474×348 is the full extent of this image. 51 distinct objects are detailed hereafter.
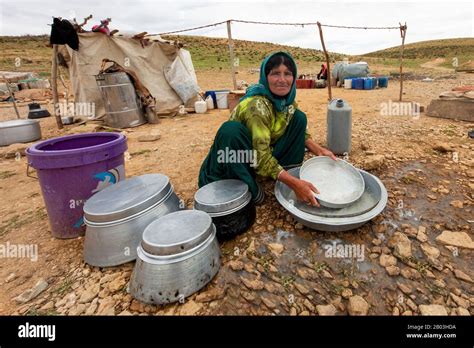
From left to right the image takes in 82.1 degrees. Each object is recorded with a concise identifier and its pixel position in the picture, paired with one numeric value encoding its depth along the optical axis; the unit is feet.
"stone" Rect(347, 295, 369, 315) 4.60
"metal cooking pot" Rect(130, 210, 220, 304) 4.51
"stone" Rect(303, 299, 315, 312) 4.75
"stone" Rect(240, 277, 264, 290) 5.03
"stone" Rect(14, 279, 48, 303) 5.29
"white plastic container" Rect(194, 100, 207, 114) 23.00
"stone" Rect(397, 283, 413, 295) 4.88
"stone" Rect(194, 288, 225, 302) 4.80
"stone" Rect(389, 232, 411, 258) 5.60
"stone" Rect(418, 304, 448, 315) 4.54
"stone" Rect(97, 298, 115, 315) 4.82
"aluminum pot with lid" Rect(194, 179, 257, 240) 5.85
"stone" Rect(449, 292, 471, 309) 4.61
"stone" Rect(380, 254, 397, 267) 5.40
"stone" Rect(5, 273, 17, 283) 5.93
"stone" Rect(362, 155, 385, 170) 8.84
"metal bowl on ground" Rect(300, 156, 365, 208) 6.44
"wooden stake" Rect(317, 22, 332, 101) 14.15
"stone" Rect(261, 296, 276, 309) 4.75
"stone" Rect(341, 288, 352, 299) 4.89
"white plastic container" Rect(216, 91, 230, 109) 23.97
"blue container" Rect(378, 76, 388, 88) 30.60
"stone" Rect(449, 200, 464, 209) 6.91
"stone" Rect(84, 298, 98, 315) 4.87
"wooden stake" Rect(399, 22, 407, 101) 18.51
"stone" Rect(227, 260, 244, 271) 5.36
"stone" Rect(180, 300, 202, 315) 4.60
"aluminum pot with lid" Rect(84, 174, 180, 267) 5.38
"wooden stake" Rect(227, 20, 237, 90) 22.18
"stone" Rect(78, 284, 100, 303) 5.13
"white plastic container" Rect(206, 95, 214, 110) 23.94
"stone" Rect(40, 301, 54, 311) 5.04
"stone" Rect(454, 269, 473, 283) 5.00
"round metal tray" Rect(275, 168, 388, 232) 5.55
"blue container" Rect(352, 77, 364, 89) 30.14
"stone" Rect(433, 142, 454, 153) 9.72
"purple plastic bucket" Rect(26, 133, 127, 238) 6.03
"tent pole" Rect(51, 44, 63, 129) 19.01
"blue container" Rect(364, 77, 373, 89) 29.55
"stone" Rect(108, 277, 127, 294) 5.23
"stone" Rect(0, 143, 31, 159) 14.55
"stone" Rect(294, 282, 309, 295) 4.99
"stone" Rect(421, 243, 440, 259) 5.54
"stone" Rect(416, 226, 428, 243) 5.92
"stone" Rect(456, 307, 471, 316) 4.50
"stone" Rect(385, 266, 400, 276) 5.19
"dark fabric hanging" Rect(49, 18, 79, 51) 17.37
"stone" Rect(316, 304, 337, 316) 4.66
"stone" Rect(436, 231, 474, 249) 5.74
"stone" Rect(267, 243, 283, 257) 5.83
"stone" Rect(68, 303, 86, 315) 4.90
